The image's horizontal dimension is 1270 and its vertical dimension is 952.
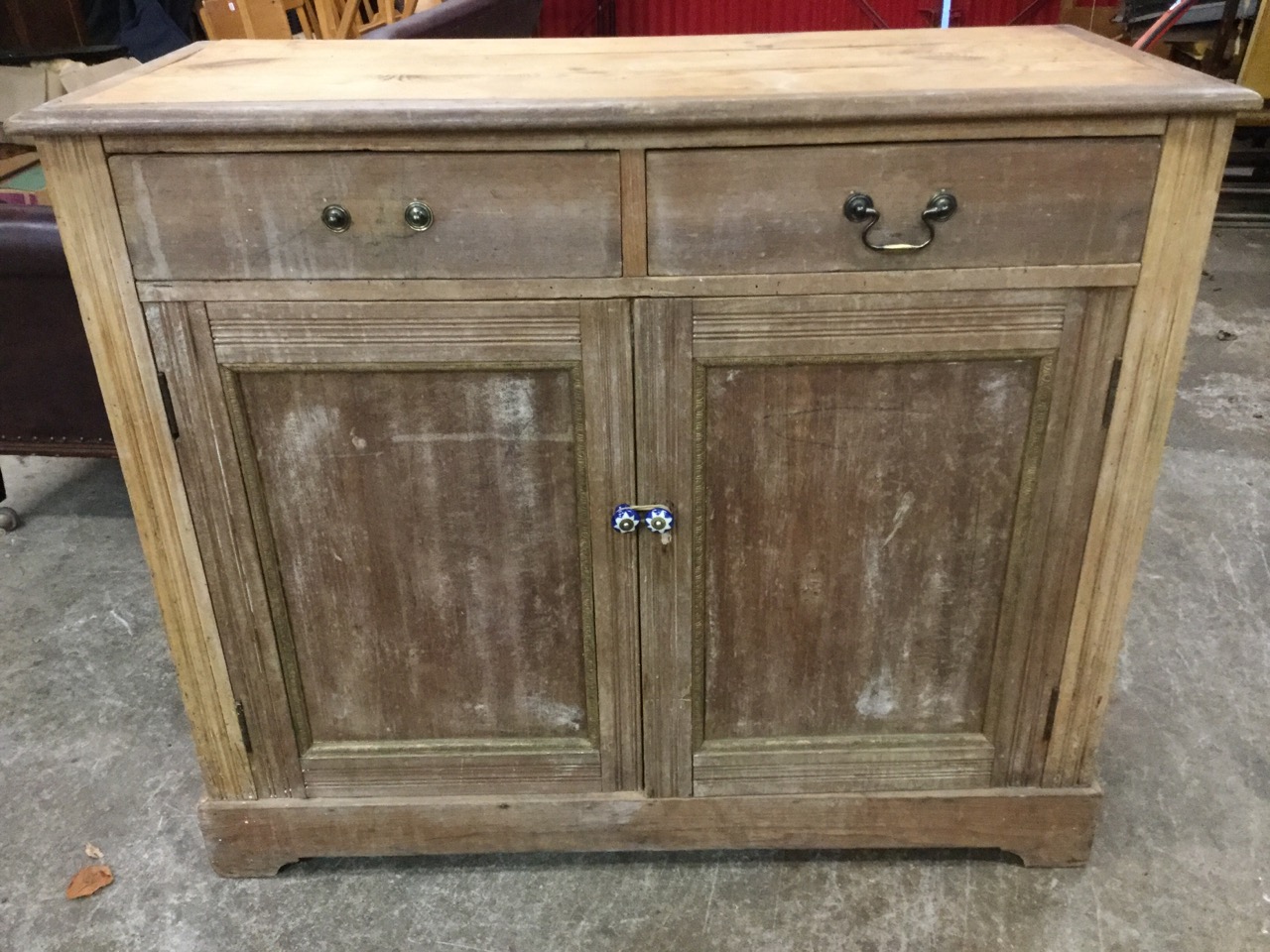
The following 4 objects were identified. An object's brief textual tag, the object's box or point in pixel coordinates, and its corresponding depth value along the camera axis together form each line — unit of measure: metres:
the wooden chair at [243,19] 3.61
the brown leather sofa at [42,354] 1.88
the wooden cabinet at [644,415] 1.06
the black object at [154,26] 3.73
